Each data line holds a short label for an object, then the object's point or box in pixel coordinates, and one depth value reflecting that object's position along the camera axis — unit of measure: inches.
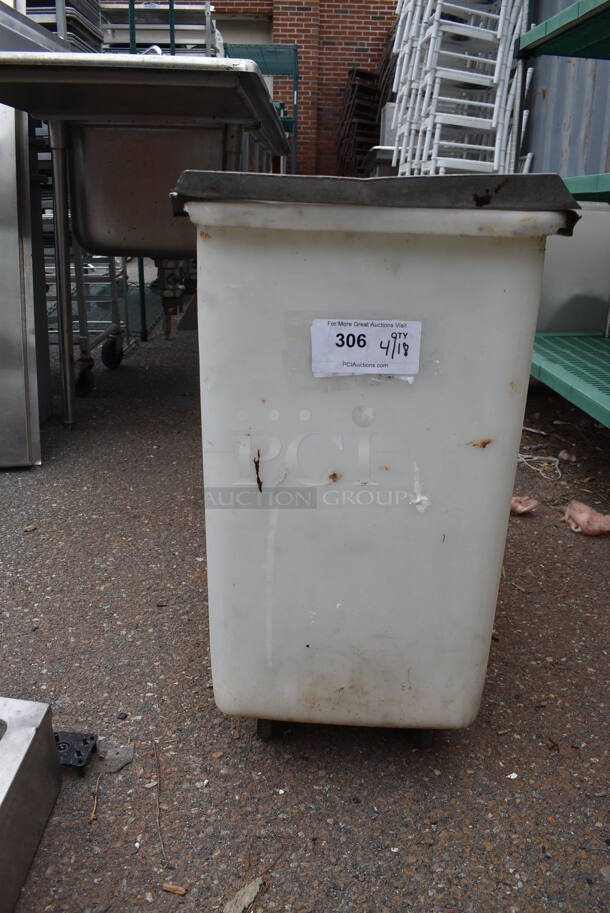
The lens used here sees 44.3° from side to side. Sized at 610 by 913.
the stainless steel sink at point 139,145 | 108.3
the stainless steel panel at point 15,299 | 111.0
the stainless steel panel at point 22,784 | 46.2
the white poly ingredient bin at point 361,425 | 45.3
